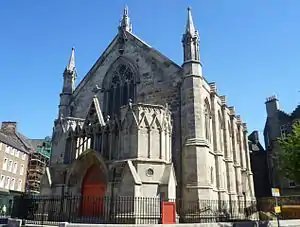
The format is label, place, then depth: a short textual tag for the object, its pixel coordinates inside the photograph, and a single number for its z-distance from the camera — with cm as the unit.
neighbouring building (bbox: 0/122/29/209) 3938
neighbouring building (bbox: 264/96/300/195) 3453
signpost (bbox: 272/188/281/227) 1474
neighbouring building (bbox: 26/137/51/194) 4724
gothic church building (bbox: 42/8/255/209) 1883
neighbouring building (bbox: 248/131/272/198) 4034
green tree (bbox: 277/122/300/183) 1723
